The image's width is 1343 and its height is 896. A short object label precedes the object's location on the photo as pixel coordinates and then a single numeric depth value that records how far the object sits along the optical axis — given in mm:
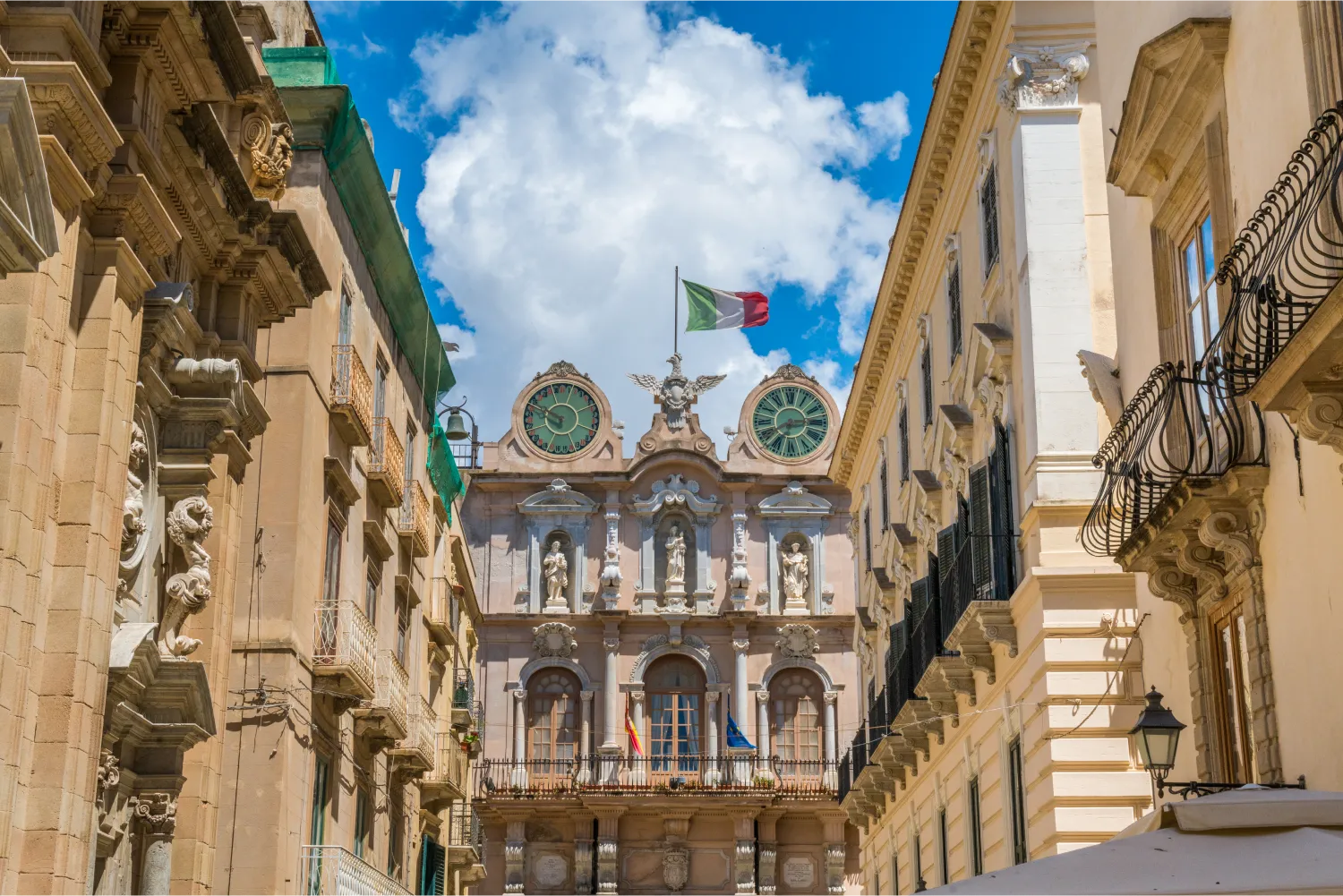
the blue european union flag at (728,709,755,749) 47000
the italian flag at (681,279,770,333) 50562
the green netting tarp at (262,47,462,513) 23688
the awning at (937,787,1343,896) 8312
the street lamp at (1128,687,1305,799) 12320
